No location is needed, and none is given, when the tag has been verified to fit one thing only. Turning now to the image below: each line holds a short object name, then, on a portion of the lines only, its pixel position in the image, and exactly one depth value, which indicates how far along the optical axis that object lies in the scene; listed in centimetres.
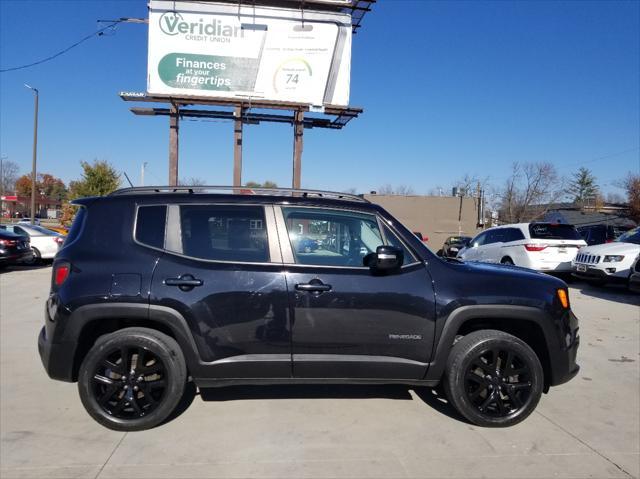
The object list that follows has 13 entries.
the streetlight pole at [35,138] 2722
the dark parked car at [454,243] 2104
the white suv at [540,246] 1181
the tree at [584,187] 7916
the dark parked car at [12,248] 1249
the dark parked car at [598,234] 1861
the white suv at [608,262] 1055
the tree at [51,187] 10681
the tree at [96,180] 3133
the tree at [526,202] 5062
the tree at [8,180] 8476
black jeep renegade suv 348
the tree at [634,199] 4063
